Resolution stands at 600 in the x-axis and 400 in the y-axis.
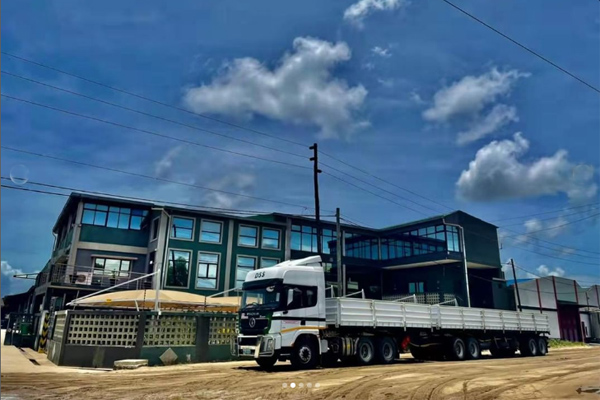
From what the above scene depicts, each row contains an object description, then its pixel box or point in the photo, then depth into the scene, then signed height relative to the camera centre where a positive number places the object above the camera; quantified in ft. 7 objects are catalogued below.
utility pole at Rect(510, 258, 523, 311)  146.79 +13.76
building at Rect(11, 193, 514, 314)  108.58 +19.50
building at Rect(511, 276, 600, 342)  166.09 +9.25
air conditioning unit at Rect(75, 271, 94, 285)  102.78 +9.27
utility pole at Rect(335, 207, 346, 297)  81.25 +12.23
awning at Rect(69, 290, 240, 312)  68.58 +3.20
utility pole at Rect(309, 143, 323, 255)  95.66 +32.14
